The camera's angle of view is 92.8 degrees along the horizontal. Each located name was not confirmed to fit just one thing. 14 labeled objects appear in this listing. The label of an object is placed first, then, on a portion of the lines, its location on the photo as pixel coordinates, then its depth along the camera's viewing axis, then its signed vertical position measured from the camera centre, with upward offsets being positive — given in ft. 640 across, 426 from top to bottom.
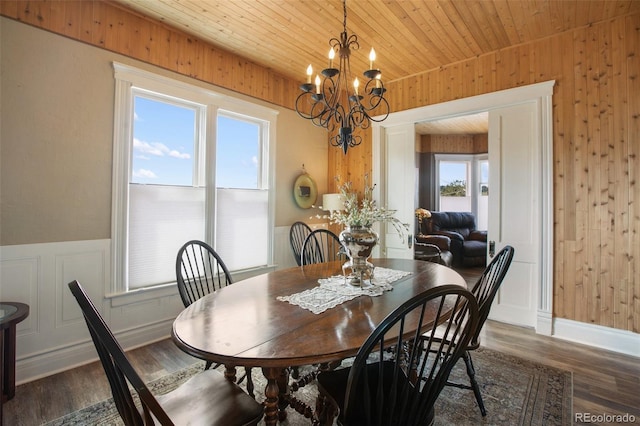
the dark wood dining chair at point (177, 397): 2.81 -2.51
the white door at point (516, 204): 10.41 +0.56
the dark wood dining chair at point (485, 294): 5.20 -1.35
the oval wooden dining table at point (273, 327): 3.67 -1.58
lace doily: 5.32 -1.46
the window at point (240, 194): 11.44 +0.87
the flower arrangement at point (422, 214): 19.42 +0.29
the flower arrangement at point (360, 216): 6.54 +0.04
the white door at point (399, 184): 13.35 +1.54
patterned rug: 5.88 -3.84
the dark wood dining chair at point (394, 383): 3.30 -2.01
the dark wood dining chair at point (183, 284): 6.06 -1.41
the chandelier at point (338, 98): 6.01 +2.63
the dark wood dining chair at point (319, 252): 9.43 -1.34
